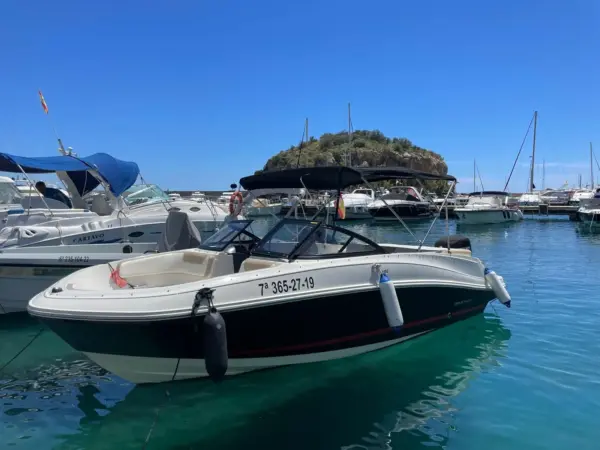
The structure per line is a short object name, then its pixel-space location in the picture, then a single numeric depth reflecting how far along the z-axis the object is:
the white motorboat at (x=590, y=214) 30.24
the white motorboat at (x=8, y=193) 19.84
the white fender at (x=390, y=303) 5.57
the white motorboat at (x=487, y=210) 34.75
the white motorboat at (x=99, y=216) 11.57
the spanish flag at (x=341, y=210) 7.53
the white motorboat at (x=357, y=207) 40.88
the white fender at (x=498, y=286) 7.52
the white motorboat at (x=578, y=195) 51.03
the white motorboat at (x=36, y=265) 8.62
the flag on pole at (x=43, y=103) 14.42
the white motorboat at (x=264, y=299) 4.80
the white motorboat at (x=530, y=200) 48.69
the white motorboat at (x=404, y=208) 39.00
